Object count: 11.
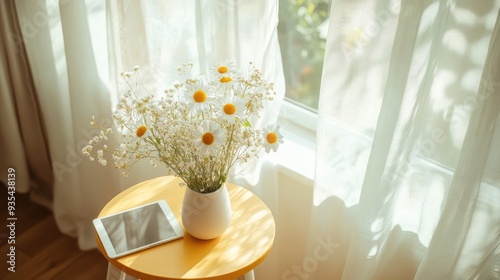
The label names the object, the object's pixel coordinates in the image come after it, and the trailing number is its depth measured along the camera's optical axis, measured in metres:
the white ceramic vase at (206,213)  1.33
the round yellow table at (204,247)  1.31
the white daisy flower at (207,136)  1.19
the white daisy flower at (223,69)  1.25
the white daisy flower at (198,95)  1.22
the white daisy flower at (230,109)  1.22
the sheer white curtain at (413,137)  1.13
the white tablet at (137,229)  1.37
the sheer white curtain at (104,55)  1.48
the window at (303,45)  1.70
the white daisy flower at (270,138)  1.24
